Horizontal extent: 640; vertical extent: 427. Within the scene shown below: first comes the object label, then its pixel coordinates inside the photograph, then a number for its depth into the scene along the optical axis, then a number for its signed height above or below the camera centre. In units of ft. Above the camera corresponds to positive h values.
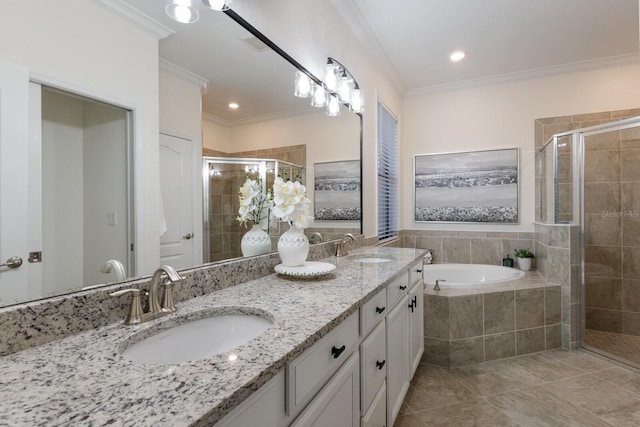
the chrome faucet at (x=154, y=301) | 2.77 -0.81
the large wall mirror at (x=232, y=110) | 3.36 +1.63
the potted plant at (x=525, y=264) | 10.46 -1.73
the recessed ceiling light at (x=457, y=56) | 9.74 +4.79
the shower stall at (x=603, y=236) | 8.52 -0.69
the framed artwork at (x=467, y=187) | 11.21 +0.89
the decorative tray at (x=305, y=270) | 4.50 -0.83
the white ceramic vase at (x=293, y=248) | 4.75 -0.53
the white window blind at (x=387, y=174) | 10.30 +1.26
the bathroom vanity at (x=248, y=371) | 1.60 -0.96
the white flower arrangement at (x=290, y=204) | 4.88 +0.12
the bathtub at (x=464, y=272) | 10.85 -2.12
